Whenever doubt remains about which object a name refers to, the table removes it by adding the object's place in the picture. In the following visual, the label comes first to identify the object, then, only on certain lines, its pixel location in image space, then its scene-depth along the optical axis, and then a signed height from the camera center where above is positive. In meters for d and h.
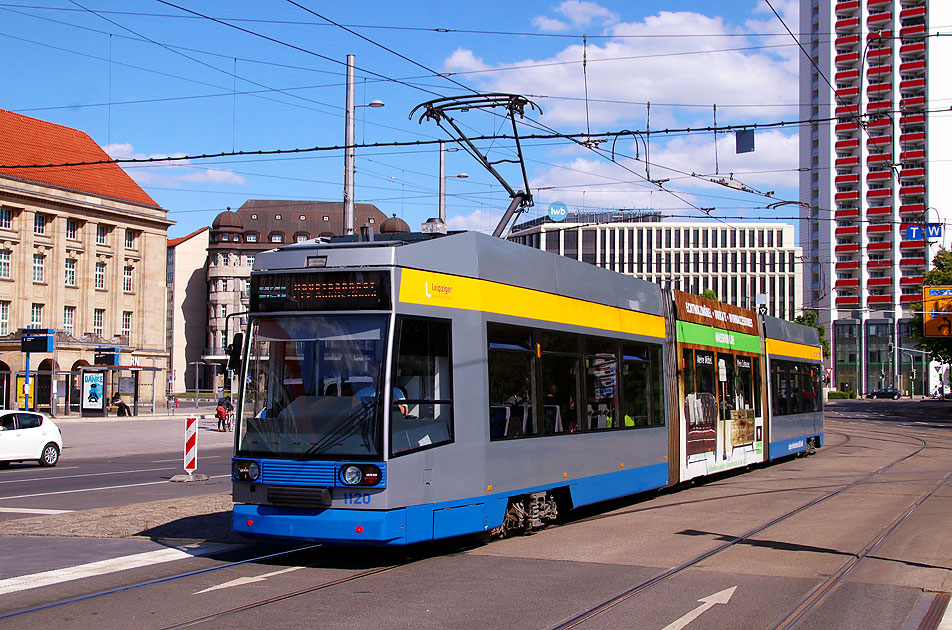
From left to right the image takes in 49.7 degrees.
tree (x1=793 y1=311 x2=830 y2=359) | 79.82 +5.29
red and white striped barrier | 18.66 -0.97
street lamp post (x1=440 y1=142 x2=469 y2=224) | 26.71 +5.55
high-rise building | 97.19 +21.06
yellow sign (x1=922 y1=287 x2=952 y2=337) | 46.22 +3.47
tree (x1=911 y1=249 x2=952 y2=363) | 65.29 +4.19
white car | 25.08 -1.14
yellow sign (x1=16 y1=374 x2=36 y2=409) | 52.45 +0.03
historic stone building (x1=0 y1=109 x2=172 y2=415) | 69.31 +9.85
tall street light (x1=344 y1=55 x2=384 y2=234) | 19.05 +4.37
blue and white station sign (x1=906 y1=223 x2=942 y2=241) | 41.06 +6.25
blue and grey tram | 9.16 -0.02
